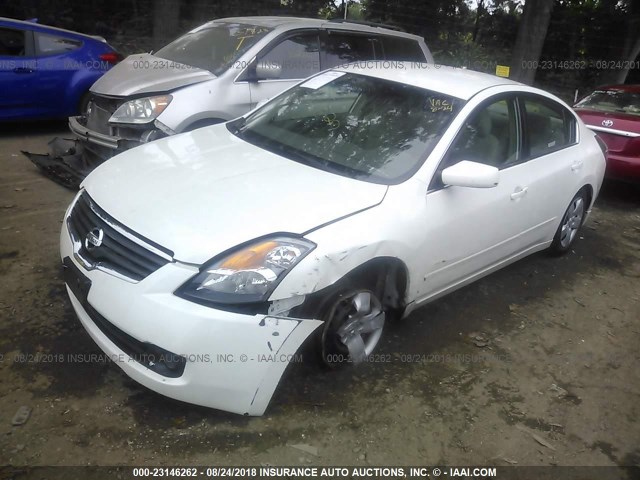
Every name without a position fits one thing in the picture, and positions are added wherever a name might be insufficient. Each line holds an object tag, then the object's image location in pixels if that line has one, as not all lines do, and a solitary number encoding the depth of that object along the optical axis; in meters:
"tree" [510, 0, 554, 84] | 10.66
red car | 6.59
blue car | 6.65
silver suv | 5.03
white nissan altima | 2.48
